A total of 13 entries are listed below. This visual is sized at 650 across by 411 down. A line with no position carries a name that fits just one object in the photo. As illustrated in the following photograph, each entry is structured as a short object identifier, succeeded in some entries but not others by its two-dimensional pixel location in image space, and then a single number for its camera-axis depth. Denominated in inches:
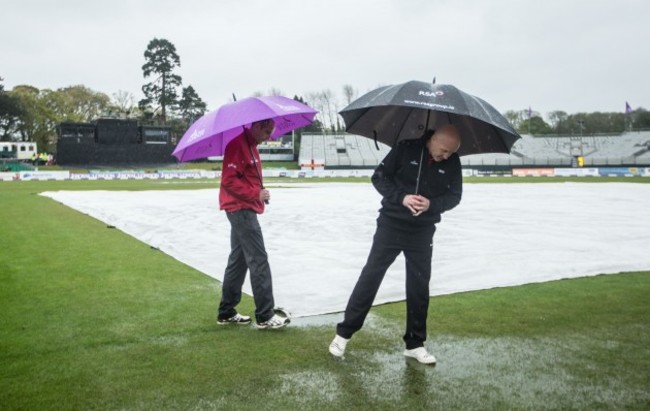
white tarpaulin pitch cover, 262.5
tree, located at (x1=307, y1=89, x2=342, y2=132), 3976.4
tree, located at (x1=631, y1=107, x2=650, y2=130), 3383.4
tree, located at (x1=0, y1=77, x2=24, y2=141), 2925.7
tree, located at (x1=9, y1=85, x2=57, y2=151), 3107.8
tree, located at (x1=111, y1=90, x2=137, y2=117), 3474.9
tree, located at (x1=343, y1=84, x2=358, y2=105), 3859.0
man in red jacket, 184.7
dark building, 2122.3
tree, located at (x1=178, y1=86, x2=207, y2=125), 3358.8
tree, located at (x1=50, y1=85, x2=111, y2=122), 3245.6
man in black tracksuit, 159.0
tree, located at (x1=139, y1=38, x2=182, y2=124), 3245.6
